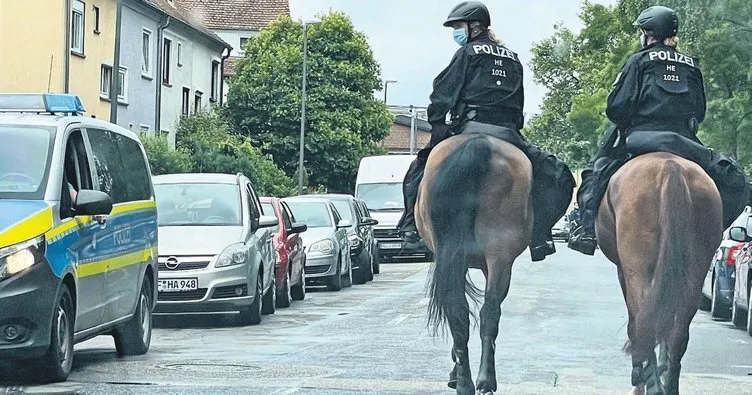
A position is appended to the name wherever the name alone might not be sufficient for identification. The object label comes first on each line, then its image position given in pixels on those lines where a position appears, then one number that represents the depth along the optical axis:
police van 9.73
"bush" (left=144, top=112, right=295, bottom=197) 39.66
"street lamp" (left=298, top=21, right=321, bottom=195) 51.78
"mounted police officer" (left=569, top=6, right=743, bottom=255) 9.44
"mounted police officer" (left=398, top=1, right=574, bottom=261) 9.77
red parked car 20.62
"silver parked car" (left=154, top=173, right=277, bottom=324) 16.56
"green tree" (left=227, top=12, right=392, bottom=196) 61.75
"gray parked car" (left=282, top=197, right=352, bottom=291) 25.19
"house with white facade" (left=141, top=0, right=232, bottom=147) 54.34
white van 40.69
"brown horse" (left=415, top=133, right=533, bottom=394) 9.05
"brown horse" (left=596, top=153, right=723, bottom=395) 8.60
